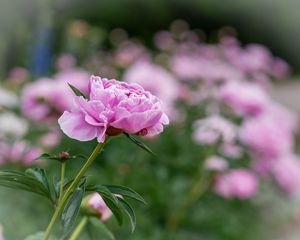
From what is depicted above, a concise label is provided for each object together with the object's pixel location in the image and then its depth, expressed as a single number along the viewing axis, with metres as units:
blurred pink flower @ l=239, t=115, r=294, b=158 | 2.01
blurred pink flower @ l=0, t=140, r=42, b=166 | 1.60
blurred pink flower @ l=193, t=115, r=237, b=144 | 1.90
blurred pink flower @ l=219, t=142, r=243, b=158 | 2.03
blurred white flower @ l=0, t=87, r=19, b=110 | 1.89
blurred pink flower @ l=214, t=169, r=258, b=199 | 2.15
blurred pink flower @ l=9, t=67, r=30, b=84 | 2.98
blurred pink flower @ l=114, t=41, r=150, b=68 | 3.22
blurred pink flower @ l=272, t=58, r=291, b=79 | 3.38
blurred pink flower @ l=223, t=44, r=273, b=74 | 3.17
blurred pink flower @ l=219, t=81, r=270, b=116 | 1.96
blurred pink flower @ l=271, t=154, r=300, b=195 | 2.31
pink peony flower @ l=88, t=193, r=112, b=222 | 0.79
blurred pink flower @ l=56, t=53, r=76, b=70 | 3.23
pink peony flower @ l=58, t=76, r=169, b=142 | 0.59
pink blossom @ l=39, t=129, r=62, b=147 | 1.86
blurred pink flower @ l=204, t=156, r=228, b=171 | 1.91
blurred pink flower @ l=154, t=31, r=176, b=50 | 3.87
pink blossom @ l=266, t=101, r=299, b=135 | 2.21
